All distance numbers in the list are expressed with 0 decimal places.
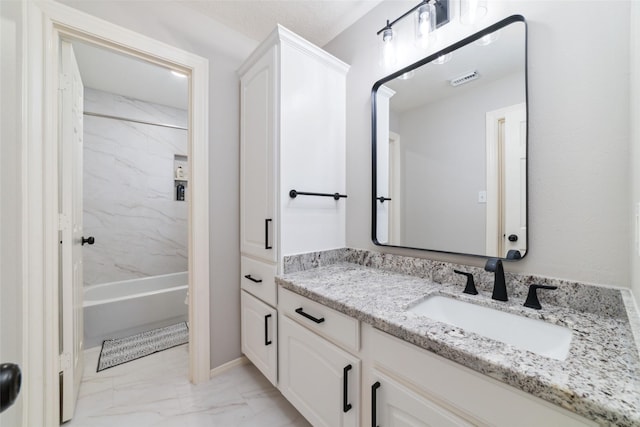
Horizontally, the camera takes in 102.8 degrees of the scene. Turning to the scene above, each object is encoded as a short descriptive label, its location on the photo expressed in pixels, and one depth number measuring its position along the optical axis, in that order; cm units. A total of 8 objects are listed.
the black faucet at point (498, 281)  100
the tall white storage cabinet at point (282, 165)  146
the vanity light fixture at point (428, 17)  125
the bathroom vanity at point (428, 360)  53
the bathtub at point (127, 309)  221
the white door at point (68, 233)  137
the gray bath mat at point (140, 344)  199
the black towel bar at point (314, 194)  147
